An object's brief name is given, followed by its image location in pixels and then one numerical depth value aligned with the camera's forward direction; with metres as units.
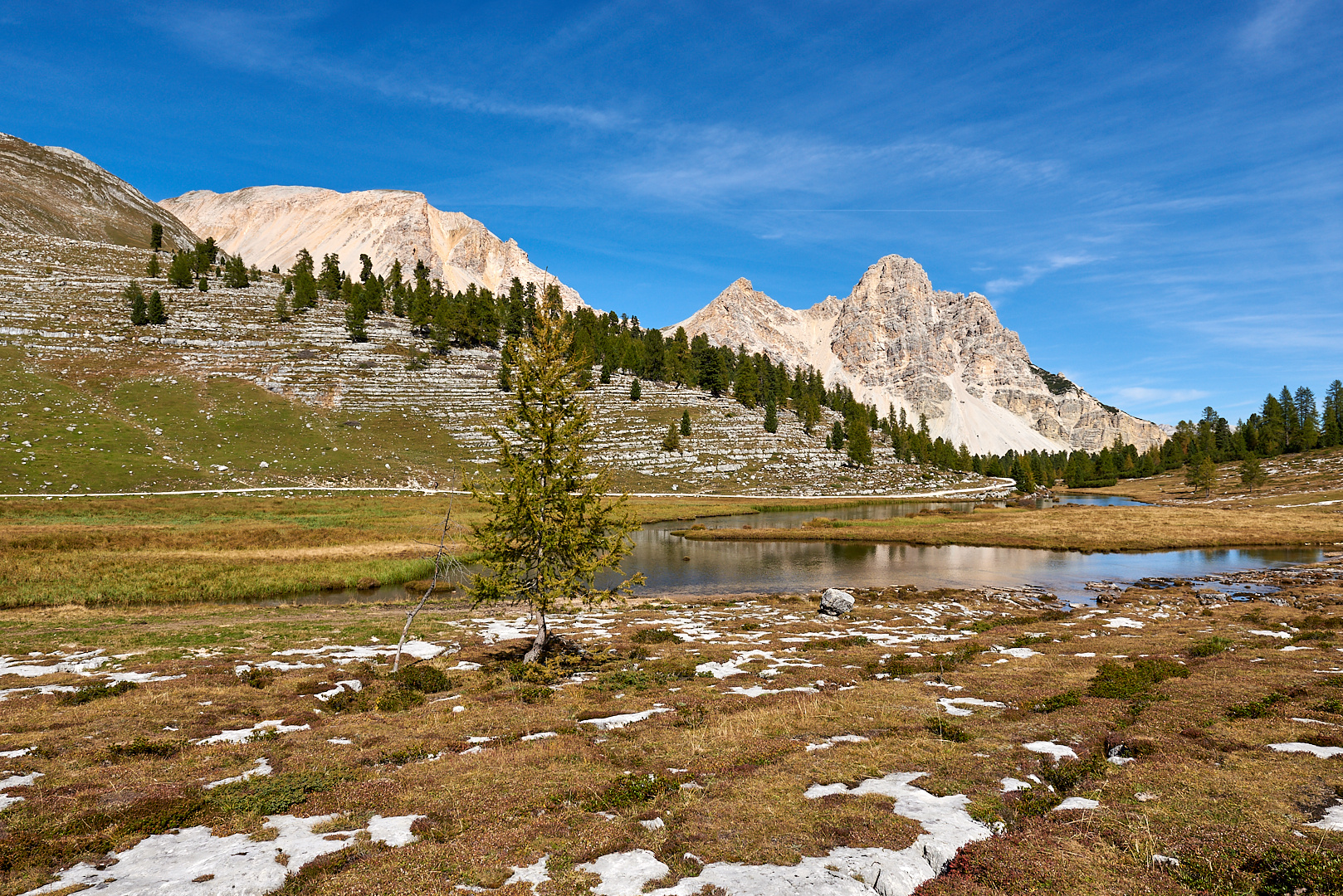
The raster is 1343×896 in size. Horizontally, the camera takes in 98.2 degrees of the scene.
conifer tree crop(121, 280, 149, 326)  136.50
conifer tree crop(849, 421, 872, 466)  157.25
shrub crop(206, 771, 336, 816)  10.48
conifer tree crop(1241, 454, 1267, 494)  131.00
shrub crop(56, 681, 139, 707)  16.58
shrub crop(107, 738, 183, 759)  12.81
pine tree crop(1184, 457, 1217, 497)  138.25
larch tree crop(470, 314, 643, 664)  20.73
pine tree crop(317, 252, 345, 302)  184.50
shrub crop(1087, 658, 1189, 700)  16.38
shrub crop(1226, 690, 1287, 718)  13.76
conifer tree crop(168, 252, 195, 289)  162.25
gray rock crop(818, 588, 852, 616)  32.84
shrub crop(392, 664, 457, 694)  19.09
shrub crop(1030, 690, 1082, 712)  15.51
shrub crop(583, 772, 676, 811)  10.55
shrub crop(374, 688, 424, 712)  17.14
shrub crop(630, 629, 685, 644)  26.89
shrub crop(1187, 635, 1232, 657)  20.73
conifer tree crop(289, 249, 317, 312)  163.88
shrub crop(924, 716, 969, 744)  13.52
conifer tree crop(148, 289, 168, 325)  138.12
